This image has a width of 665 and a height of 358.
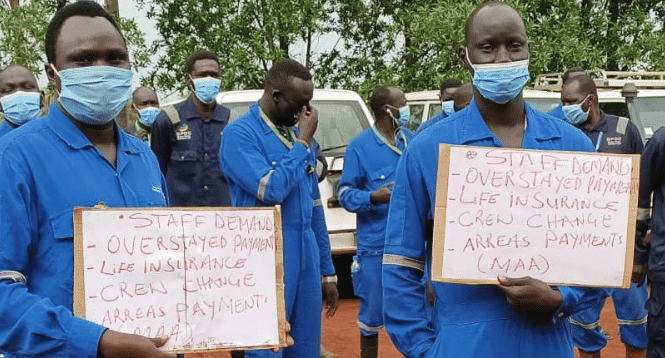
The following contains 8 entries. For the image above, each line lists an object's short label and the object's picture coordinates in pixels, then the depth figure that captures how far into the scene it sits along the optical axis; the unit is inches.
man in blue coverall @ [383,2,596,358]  110.5
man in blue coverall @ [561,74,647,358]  265.7
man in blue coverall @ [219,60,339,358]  193.6
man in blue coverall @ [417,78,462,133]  369.7
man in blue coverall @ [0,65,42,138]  279.1
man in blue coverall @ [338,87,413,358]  269.1
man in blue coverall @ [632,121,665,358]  191.0
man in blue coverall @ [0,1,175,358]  97.6
